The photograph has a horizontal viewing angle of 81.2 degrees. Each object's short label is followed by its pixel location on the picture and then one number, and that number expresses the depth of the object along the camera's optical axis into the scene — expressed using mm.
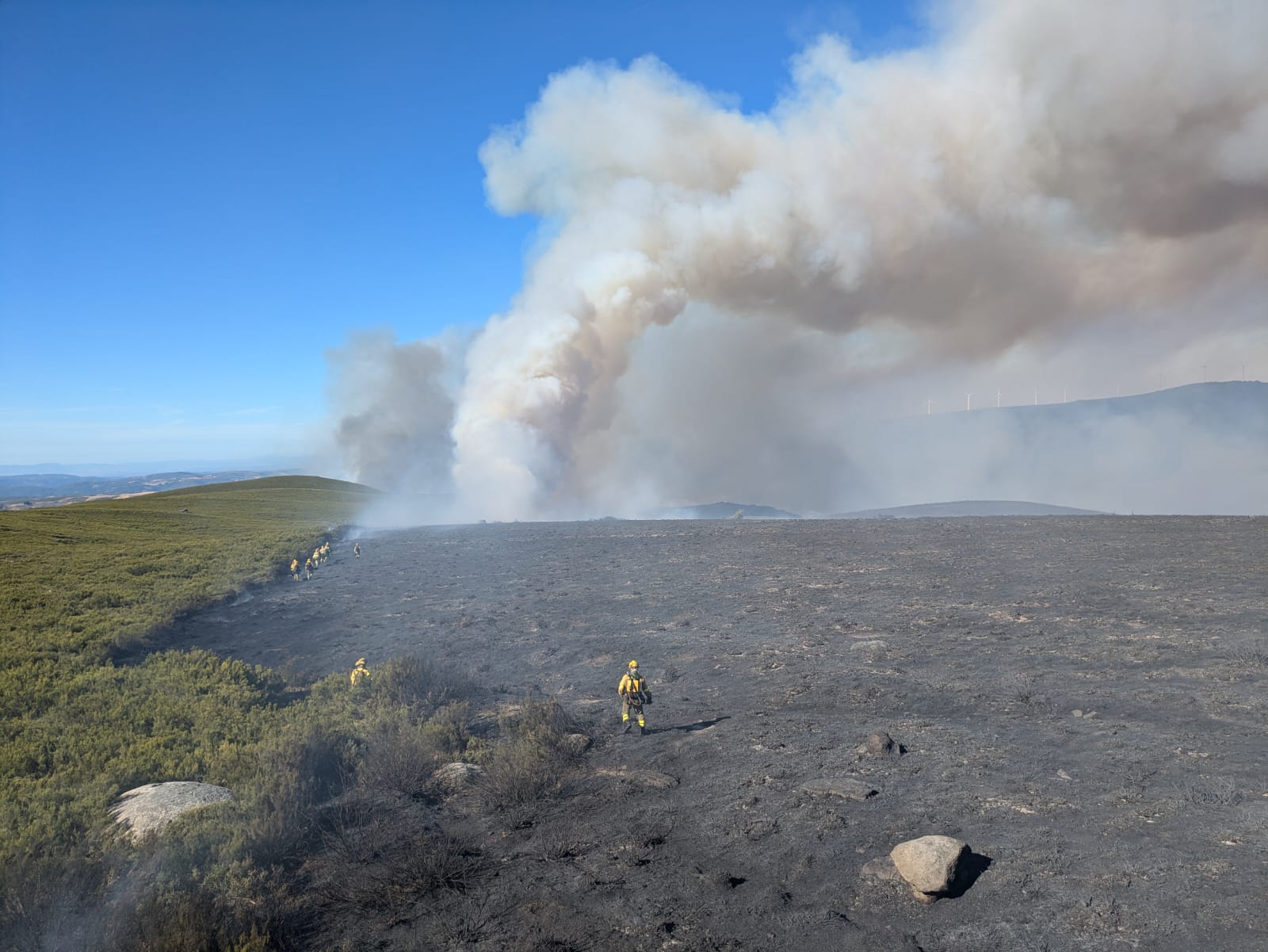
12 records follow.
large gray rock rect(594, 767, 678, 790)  11792
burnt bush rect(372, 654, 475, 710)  16328
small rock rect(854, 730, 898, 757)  12438
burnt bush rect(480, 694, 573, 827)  11523
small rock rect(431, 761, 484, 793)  12383
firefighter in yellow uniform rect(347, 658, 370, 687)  17000
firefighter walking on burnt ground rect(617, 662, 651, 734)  13820
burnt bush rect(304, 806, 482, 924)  8781
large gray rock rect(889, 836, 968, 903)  8227
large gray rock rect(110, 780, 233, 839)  10297
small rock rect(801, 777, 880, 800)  10891
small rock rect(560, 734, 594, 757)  13250
